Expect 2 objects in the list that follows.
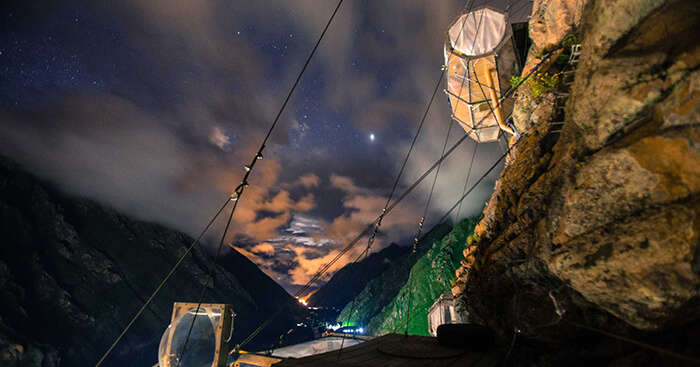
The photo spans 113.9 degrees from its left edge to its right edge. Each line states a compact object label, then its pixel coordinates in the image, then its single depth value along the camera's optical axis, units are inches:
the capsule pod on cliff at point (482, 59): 522.2
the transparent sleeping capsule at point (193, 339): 376.8
